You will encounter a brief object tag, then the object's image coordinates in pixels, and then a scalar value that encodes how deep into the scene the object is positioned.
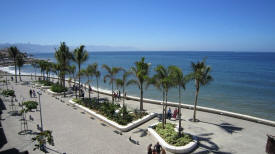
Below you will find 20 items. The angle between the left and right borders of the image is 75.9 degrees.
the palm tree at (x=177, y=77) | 12.04
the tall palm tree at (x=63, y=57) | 27.23
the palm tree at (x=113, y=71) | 19.28
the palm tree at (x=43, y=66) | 37.16
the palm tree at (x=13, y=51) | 35.51
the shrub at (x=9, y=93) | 17.51
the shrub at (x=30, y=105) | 13.55
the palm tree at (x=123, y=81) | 18.22
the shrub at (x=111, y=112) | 14.73
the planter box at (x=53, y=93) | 24.54
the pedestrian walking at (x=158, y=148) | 9.60
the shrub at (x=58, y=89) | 25.35
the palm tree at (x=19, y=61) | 37.44
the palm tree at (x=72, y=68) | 27.27
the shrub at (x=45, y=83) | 30.62
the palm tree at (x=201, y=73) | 14.54
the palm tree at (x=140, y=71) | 15.79
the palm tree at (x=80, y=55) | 21.98
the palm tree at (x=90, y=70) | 21.13
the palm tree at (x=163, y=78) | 12.54
